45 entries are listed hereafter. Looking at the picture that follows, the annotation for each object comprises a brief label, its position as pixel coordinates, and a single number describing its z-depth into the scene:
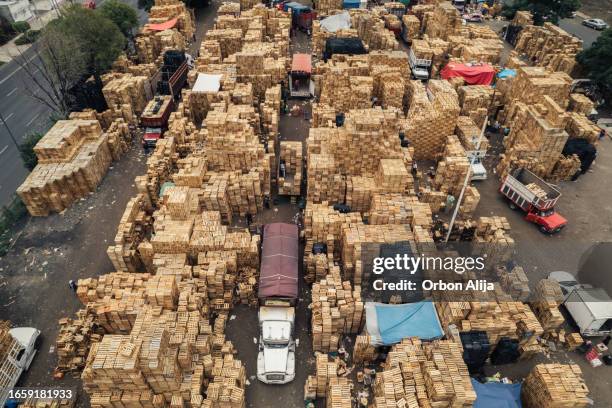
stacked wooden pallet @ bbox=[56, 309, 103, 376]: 15.45
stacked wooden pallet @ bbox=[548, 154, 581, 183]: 24.53
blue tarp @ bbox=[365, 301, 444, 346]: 14.90
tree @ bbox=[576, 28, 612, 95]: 31.30
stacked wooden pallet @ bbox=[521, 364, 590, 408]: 13.20
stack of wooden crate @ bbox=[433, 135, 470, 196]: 22.59
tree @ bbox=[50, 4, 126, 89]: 30.19
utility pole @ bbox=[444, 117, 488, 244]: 19.31
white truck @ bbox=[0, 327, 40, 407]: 14.38
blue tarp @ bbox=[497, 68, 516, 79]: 31.27
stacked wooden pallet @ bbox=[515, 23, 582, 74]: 35.25
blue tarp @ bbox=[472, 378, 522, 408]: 13.10
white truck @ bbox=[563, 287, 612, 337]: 16.36
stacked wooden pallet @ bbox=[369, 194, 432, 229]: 18.38
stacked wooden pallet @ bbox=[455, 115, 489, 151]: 25.33
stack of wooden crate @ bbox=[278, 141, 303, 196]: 22.55
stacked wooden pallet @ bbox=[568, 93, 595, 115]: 28.09
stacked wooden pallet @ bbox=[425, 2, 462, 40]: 39.22
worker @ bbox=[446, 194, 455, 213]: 22.58
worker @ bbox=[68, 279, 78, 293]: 18.28
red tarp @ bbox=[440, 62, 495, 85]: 31.45
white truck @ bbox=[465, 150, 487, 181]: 24.81
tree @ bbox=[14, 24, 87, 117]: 28.18
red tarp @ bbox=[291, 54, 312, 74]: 32.56
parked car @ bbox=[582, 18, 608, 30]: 45.80
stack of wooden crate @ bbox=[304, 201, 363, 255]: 18.61
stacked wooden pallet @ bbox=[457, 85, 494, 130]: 28.24
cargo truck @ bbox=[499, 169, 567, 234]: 21.36
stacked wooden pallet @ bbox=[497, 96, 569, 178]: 23.56
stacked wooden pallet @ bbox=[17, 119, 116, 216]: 21.86
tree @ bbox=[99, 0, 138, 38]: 36.62
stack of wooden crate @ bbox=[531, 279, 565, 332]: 16.23
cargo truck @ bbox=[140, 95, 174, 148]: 27.02
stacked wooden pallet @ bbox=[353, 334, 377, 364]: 14.91
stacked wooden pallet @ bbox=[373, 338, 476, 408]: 12.35
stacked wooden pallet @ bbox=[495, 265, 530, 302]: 16.69
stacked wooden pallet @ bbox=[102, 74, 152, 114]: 28.80
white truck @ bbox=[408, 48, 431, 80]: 34.93
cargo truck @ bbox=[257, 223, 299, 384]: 15.16
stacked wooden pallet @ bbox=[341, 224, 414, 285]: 17.17
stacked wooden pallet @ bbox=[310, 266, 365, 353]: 15.44
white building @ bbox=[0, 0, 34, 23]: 45.75
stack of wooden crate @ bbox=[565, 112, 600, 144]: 25.53
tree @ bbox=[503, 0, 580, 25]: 41.47
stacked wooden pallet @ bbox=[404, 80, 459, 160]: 25.20
